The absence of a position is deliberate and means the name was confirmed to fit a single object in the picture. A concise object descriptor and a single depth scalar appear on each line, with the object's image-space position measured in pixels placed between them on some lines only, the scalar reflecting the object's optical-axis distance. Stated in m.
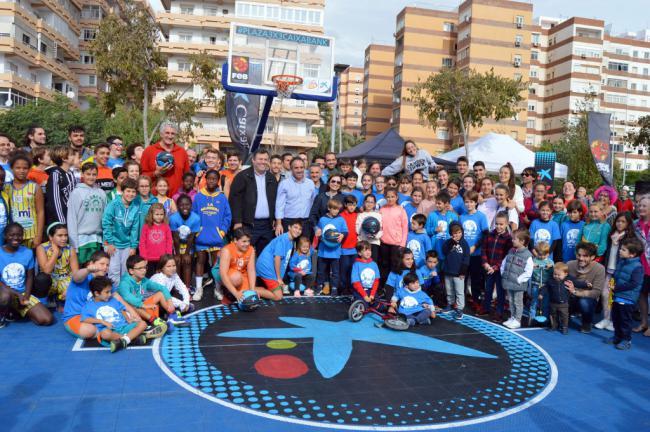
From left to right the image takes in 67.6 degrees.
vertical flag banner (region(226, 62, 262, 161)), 13.88
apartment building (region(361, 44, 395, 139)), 60.09
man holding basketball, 7.11
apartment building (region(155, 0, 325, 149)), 34.44
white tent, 14.29
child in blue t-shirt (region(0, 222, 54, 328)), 5.50
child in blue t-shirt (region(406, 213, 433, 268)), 6.88
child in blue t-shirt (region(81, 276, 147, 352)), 4.94
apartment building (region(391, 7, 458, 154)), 48.31
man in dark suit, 7.17
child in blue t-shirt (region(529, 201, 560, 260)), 6.79
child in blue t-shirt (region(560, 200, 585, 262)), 6.88
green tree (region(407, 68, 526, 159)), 22.31
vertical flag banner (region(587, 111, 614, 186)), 11.76
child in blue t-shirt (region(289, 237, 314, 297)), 7.17
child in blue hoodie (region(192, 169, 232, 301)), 6.94
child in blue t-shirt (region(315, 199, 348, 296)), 7.05
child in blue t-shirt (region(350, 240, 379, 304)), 6.41
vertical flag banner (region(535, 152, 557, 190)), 12.20
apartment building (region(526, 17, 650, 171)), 50.78
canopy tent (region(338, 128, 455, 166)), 15.00
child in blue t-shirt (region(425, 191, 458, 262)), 6.98
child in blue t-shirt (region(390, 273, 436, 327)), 6.12
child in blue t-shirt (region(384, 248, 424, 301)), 6.37
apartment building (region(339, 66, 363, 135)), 78.12
